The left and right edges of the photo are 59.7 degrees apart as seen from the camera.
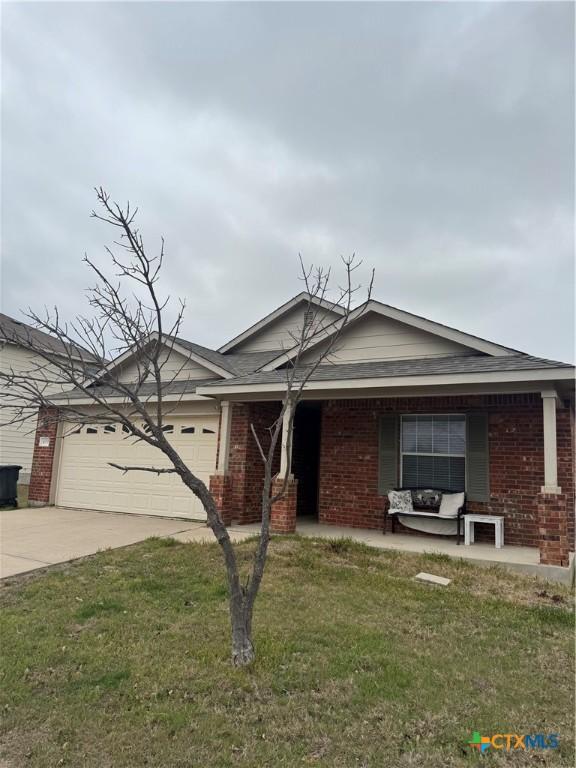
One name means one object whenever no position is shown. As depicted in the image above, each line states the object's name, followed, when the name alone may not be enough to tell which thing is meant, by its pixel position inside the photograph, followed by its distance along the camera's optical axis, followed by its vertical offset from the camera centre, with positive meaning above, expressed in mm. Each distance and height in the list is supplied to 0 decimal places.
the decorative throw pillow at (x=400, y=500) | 8516 -555
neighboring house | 17141 +475
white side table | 7660 -838
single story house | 7562 +527
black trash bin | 11594 -846
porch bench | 7922 -721
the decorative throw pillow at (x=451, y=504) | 8094 -542
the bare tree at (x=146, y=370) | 3436 +570
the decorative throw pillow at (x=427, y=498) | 8484 -493
